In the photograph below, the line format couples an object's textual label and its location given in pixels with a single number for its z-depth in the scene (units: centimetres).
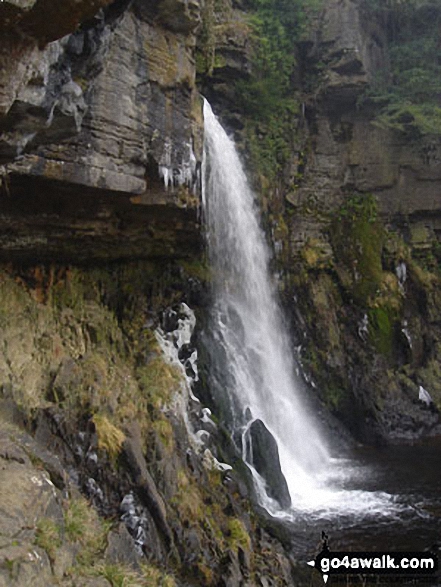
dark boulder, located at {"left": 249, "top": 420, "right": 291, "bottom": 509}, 1050
